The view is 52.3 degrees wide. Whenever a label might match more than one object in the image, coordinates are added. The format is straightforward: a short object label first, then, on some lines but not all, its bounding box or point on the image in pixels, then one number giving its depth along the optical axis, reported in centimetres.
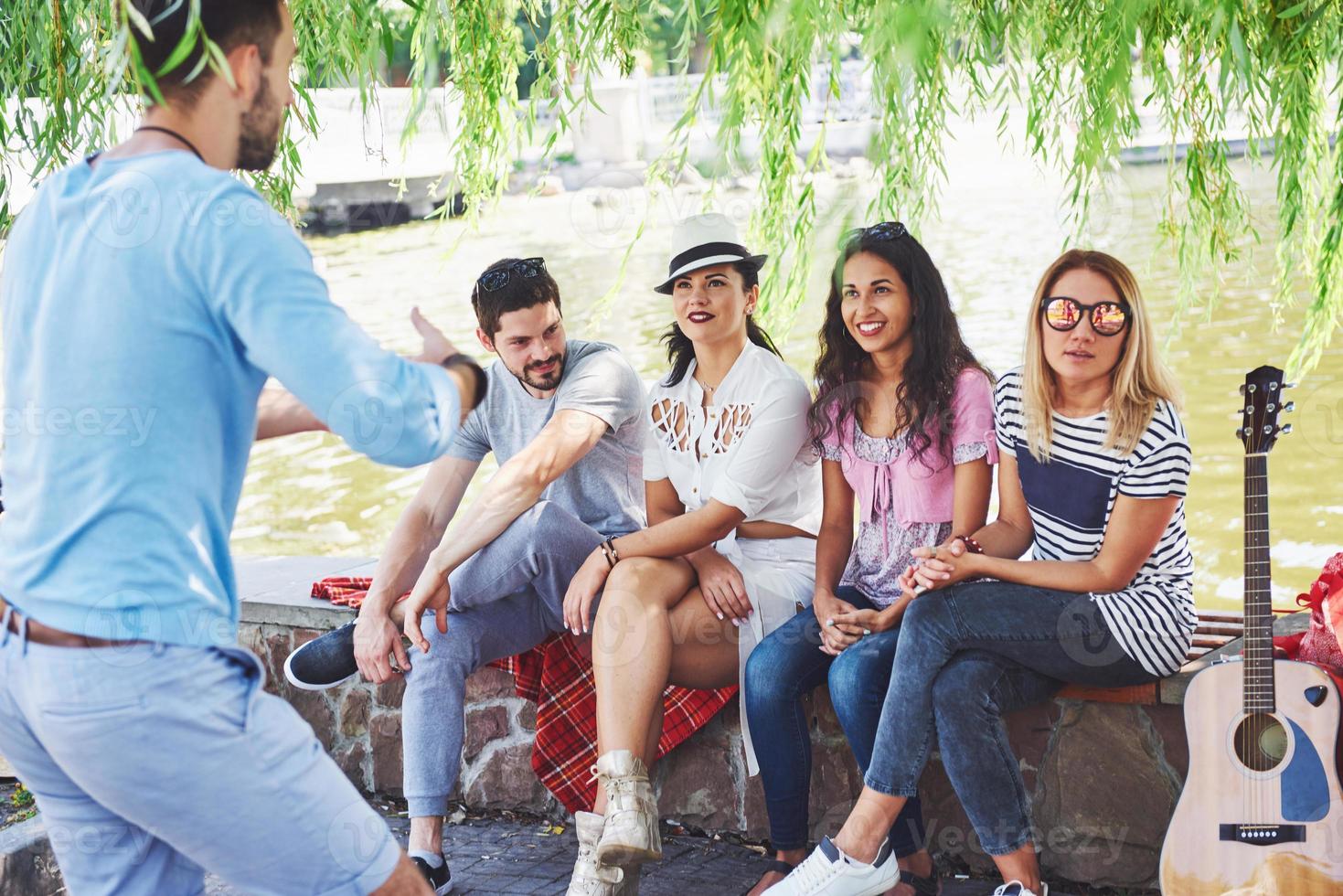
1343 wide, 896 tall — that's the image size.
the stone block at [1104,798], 321
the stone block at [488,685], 399
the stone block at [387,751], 417
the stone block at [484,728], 402
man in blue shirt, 167
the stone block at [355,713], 420
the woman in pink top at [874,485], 325
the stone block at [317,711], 427
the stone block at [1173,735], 317
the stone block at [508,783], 401
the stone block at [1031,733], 329
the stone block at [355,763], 424
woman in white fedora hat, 320
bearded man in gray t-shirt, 353
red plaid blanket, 378
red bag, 285
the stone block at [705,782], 371
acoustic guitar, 273
